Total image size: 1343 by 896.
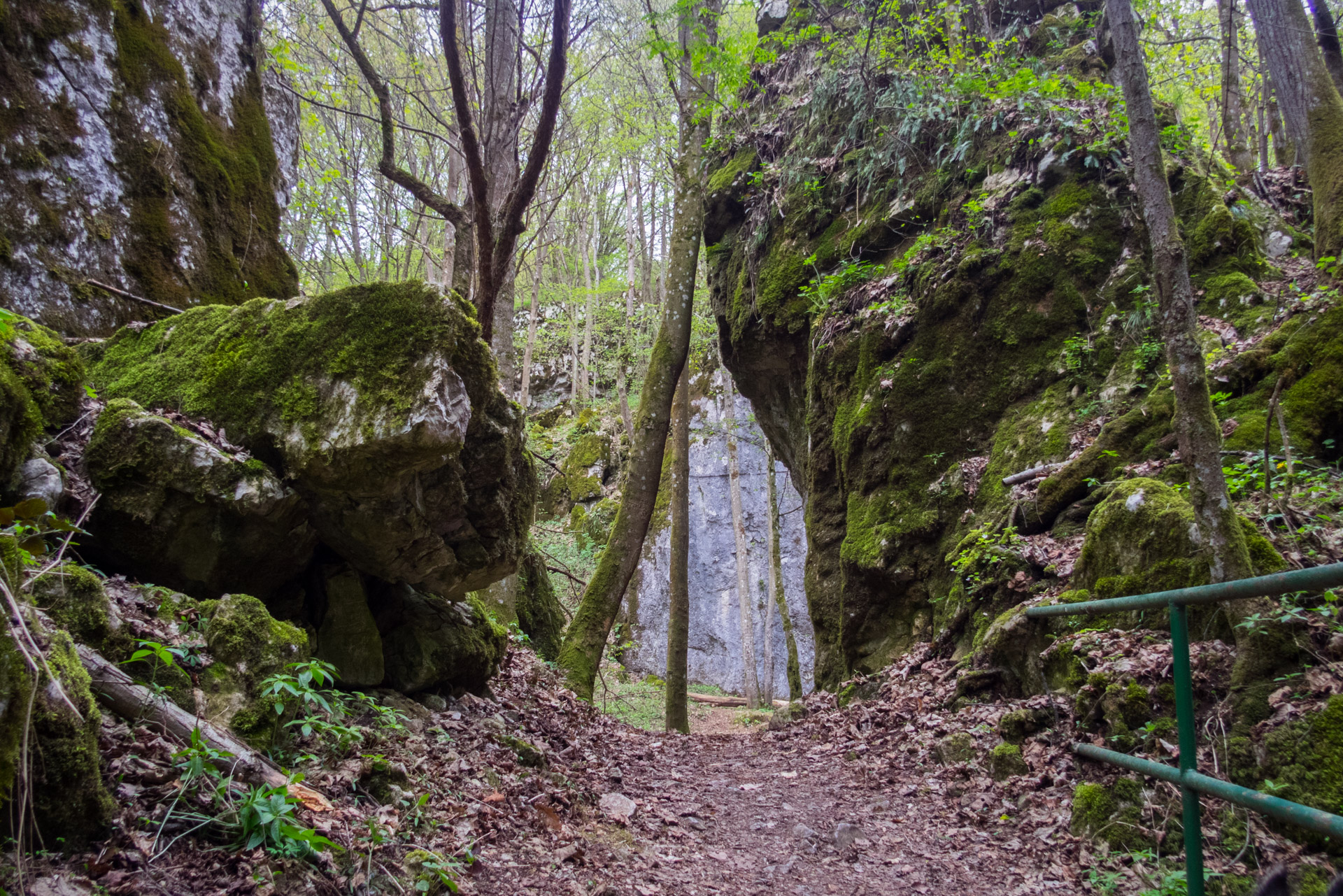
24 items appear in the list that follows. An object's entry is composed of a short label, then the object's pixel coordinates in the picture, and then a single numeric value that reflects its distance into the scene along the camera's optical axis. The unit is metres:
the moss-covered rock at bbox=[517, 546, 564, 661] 8.59
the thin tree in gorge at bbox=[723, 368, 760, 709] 15.77
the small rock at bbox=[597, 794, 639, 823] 4.31
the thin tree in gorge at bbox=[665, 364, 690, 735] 9.79
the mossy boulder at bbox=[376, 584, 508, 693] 4.41
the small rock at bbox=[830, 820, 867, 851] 4.00
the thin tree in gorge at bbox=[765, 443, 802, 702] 13.19
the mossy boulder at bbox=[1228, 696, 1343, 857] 2.44
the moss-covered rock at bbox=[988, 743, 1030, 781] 3.99
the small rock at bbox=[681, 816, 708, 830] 4.50
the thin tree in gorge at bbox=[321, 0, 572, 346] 4.05
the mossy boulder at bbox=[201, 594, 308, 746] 2.57
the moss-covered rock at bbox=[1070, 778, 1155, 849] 3.02
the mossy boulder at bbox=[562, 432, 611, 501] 20.55
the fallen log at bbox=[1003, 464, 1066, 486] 5.73
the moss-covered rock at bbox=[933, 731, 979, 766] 4.50
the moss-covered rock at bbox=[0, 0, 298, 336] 3.90
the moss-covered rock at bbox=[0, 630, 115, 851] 1.62
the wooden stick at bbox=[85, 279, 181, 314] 4.14
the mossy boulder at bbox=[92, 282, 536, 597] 3.40
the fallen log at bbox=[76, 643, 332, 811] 2.22
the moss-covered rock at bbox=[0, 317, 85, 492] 2.48
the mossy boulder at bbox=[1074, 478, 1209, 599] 3.71
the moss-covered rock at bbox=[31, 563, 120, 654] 2.33
